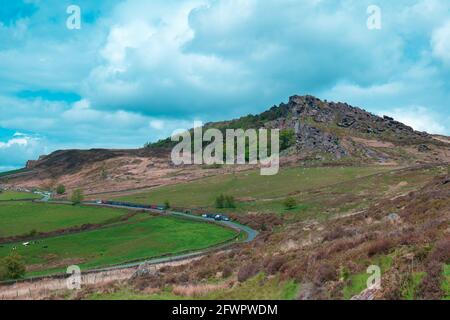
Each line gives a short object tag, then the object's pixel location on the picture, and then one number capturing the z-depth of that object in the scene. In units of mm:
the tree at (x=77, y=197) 170125
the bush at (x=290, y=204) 116875
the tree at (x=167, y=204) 145625
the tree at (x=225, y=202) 137375
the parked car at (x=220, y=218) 119375
